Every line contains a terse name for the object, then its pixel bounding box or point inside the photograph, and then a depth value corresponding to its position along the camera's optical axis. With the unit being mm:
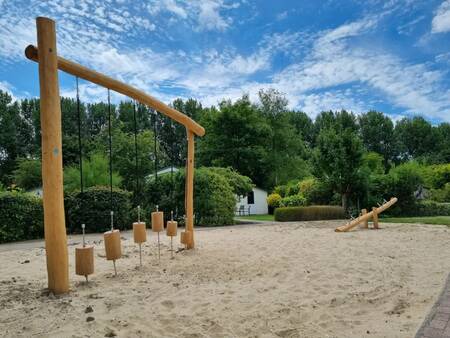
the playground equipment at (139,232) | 6020
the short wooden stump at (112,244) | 5047
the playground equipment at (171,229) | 7477
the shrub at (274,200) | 28781
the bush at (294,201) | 22578
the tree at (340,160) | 19812
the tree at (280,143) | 37438
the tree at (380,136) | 57188
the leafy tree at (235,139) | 35156
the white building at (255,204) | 35156
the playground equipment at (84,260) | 4547
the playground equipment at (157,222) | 6629
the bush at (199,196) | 16453
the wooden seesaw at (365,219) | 11762
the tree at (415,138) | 56719
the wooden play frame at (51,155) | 4352
